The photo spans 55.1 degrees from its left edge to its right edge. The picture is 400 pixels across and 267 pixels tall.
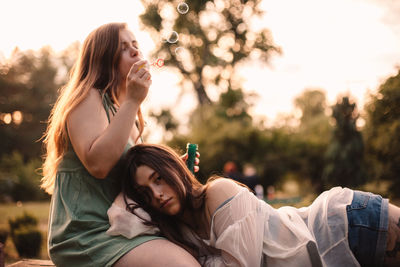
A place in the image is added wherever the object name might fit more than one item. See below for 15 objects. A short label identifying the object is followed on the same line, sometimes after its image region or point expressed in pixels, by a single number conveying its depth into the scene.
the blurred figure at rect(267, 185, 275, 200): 14.34
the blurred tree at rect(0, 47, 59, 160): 22.28
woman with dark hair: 1.76
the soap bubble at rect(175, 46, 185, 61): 3.79
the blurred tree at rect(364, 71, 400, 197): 6.80
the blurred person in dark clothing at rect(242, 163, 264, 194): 9.96
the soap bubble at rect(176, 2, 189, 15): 3.72
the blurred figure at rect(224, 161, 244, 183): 9.50
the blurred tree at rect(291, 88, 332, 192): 16.33
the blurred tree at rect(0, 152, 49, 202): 17.50
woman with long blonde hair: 1.75
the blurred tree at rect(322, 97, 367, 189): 12.60
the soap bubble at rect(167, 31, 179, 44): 3.30
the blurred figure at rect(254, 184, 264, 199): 10.96
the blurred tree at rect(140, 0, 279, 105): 20.25
